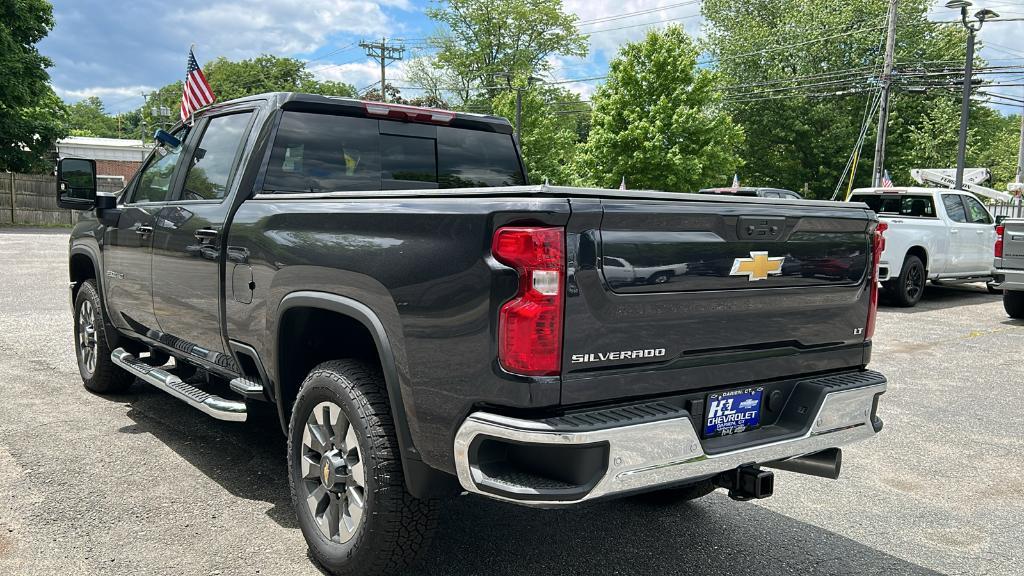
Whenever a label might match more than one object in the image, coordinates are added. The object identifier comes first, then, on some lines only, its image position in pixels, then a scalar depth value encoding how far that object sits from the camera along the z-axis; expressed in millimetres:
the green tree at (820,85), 42906
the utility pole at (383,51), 59656
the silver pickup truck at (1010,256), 11047
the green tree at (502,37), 57812
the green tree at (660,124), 31938
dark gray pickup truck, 2469
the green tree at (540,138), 44062
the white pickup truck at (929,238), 12898
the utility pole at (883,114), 24938
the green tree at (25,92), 28094
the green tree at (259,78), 79250
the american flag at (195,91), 17078
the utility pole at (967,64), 19516
